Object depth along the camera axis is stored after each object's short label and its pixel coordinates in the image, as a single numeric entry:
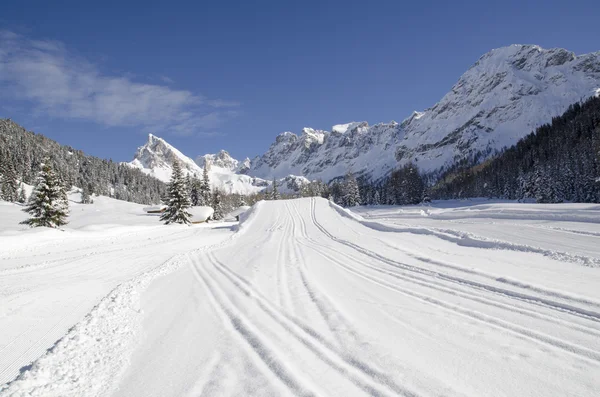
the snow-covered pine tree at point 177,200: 33.03
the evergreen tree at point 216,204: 53.59
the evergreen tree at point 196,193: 52.47
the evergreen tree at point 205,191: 52.17
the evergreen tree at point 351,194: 68.94
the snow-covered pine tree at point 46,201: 23.28
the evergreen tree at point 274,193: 83.76
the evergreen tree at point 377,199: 78.31
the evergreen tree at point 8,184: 59.29
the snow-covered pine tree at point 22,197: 64.36
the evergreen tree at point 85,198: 75.66
